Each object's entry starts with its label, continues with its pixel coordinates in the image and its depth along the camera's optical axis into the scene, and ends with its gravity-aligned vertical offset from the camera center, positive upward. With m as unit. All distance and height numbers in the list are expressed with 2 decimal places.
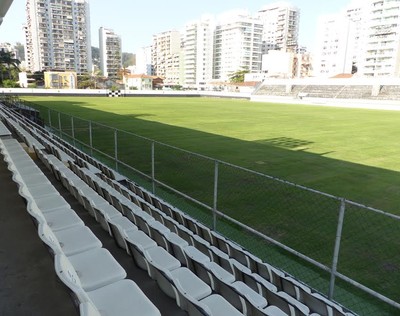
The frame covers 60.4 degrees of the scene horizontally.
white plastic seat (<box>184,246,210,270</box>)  3.39 -1.88
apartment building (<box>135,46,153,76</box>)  177.00 +11.21
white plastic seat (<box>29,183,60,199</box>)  4.73 -1.57
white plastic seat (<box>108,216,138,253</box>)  3.44 -1.71
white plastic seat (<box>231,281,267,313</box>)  3.05 -1.90
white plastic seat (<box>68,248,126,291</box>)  2.75 -1.57
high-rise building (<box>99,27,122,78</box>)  138.88 +14.68
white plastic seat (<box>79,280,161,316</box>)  2.38 -1.56
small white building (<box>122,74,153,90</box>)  96.84 -0.31
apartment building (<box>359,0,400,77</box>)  86.56 +11.84
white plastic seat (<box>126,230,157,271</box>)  3.11 -1.73
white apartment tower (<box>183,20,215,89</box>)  136.25 +10.86
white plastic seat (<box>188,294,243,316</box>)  2.25 -1.71
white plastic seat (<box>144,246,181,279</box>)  3.09 -1.73
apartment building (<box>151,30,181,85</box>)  152.50 +11.80
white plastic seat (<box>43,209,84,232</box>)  3.75 -1.57
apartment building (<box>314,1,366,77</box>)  111.19 +13.06
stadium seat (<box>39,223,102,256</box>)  2.98 -1.57
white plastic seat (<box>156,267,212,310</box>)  2.58 -1.71
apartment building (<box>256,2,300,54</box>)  179.75 +30.52
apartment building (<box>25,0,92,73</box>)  131.88 +16.12
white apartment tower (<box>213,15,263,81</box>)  133.00 +14.30
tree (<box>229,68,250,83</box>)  100.44 +1.58
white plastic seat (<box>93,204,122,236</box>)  3.90 -1.71
